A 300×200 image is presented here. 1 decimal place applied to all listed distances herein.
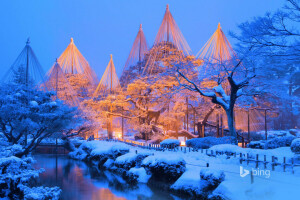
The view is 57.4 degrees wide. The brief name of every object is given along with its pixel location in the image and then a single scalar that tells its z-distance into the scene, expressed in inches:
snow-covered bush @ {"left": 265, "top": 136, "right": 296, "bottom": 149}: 706.8
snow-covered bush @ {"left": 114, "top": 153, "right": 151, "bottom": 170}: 711.7
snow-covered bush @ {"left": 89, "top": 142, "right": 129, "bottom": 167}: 868.0
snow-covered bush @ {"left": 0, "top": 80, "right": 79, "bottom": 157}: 618.5
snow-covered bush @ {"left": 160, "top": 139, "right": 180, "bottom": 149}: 871.7
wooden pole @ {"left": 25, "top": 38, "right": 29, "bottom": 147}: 790.0
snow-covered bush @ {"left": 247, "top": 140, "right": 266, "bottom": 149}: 731.7
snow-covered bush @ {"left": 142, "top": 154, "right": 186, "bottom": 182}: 564.1
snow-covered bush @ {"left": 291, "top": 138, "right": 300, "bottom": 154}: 488.1
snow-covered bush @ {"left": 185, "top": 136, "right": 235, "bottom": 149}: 792.1
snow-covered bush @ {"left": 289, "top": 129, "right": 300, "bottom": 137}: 1242.6
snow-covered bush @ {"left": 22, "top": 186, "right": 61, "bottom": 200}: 427.8
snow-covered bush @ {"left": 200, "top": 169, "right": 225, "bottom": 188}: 452.8
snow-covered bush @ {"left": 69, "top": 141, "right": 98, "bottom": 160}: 1157.1
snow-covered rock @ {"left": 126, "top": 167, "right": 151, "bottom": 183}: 651.3
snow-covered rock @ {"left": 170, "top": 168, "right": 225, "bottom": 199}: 454.9
